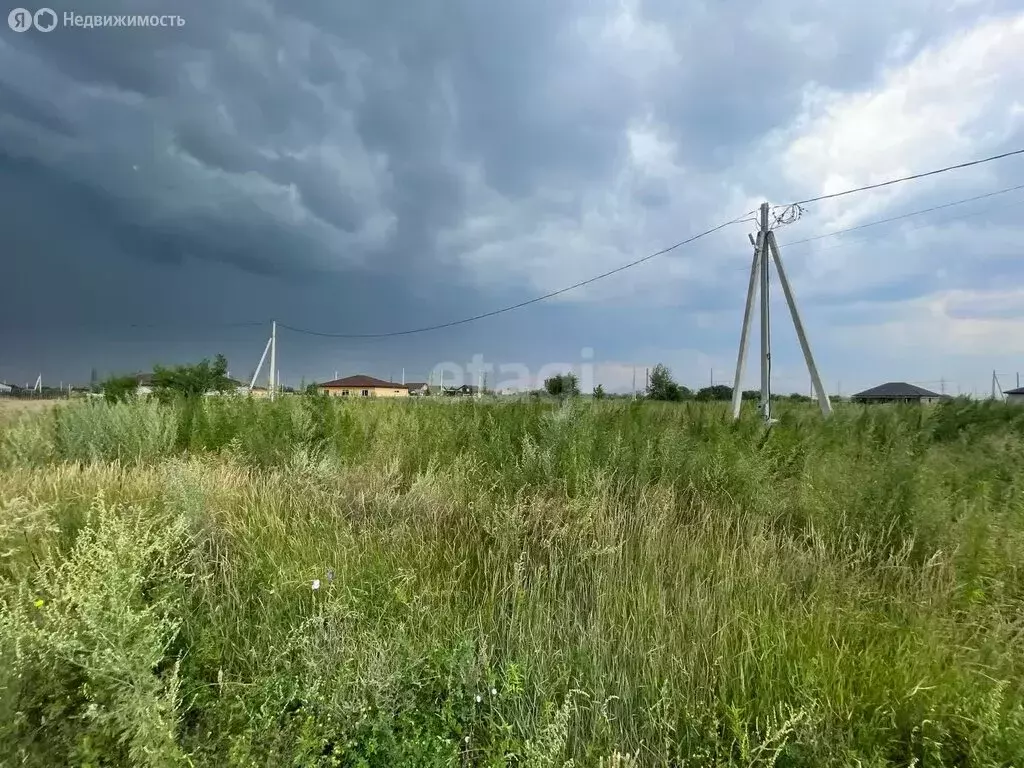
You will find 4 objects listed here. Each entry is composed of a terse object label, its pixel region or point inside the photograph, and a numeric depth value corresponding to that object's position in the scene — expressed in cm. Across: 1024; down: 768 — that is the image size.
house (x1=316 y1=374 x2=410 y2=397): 4944
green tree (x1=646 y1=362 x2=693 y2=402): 2025
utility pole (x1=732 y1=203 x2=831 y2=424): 970
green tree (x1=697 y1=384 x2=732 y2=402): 2696
